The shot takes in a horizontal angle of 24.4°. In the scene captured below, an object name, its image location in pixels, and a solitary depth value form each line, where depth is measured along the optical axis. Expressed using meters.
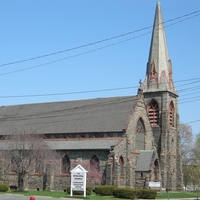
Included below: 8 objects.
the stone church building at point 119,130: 56.84
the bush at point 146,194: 44.69
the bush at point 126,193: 43.84
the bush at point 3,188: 49.38
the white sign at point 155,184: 52.75
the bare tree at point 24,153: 51.62
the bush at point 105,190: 48.25
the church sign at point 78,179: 42.09
